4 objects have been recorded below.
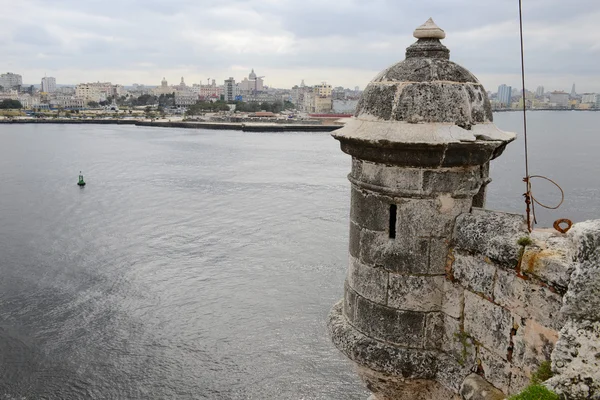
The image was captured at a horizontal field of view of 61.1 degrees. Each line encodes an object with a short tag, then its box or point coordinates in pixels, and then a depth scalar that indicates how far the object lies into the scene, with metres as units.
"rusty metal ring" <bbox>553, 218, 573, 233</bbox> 2.89
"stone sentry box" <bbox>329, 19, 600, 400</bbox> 3.00
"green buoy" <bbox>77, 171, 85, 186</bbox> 43.24
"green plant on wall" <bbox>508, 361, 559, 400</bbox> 2.15
